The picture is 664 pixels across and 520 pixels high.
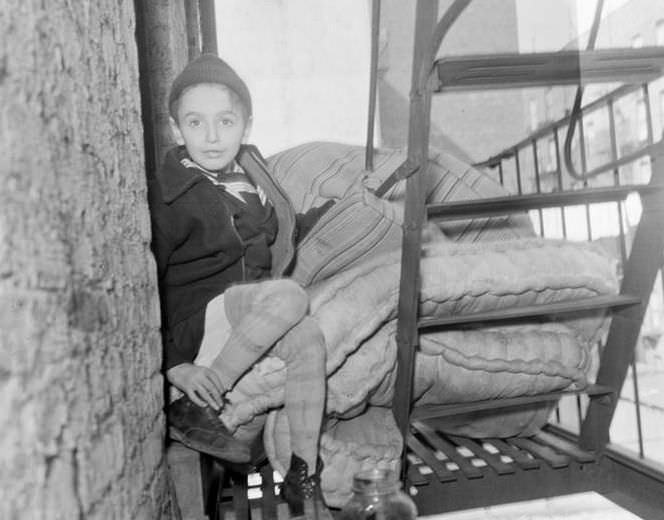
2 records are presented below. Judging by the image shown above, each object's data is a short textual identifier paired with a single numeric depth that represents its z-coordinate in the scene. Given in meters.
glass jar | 1.23
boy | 1.38
